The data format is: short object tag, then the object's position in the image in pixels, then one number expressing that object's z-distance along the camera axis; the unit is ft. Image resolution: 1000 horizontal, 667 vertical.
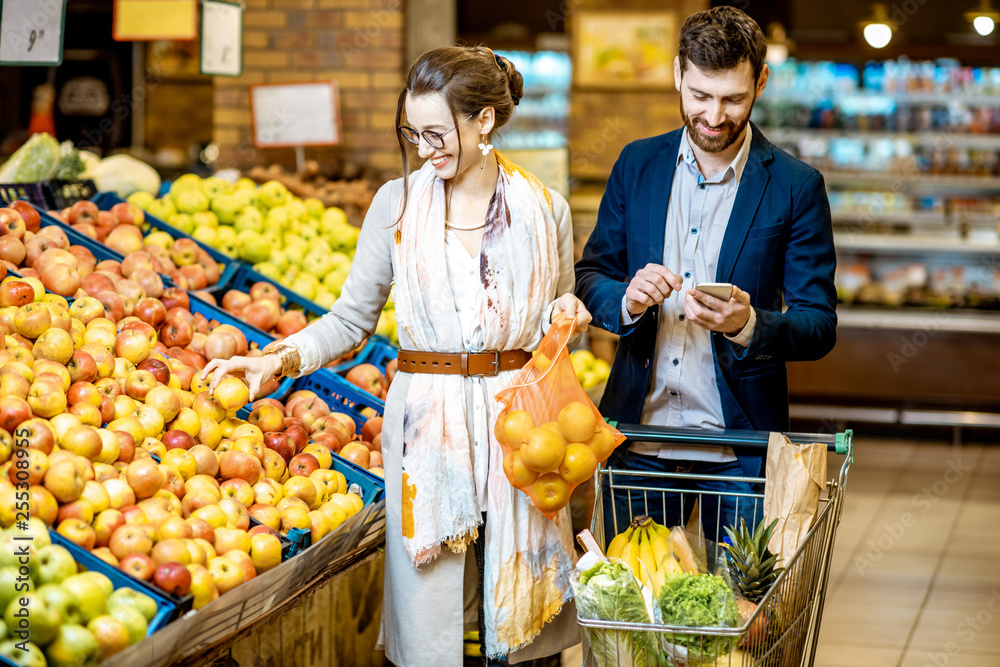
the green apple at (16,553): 4.99
